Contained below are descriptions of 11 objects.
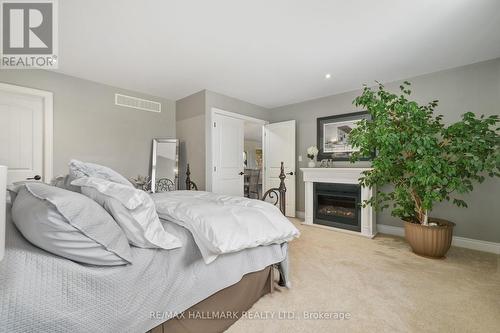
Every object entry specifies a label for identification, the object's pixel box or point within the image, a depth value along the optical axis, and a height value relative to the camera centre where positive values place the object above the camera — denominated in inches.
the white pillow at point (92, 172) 54.6 -1.1
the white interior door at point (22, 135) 109.6 +17.5
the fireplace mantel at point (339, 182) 131.0 -13.0
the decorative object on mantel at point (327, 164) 158.9 +2.5
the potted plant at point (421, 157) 88.8 +4.5
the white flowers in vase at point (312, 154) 160.5 +10.1
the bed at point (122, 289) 28.2 -20.7
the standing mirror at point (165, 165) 160.9 +1.9
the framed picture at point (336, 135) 150.7 +24.3
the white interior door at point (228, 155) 158.2 +9.4
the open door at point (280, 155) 178.9 +10.8
